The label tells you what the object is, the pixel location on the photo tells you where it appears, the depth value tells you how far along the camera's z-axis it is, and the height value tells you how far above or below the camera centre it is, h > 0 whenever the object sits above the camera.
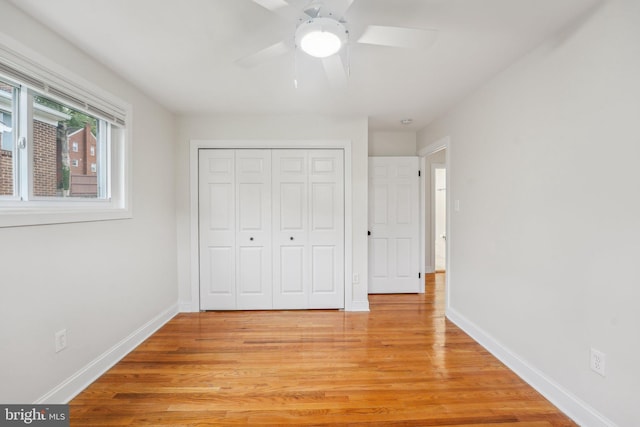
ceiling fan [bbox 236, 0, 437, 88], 1.31 +0.85
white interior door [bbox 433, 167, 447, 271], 5.46 -0.21
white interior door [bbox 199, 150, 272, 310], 3.27 -0.23
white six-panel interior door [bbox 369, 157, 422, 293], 3.90 -0.02
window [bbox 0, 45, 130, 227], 1.54 +0.40
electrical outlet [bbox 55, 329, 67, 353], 1.73 -0.80
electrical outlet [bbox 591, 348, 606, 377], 1.49 -0.82
